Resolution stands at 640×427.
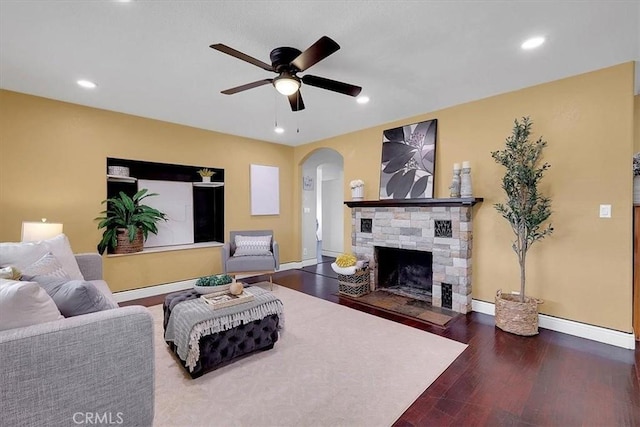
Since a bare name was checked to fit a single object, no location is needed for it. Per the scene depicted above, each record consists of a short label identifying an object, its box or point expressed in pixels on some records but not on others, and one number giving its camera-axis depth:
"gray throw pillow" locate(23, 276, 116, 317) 1.47
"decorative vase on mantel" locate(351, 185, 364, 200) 4.51
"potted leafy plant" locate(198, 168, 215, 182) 4.77
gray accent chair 4.32
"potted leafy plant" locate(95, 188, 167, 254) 3.80
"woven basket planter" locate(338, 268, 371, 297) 4.08
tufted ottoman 2.19
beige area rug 1.77
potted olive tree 2.84
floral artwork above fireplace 3.87
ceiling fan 2.00
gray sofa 1.12
